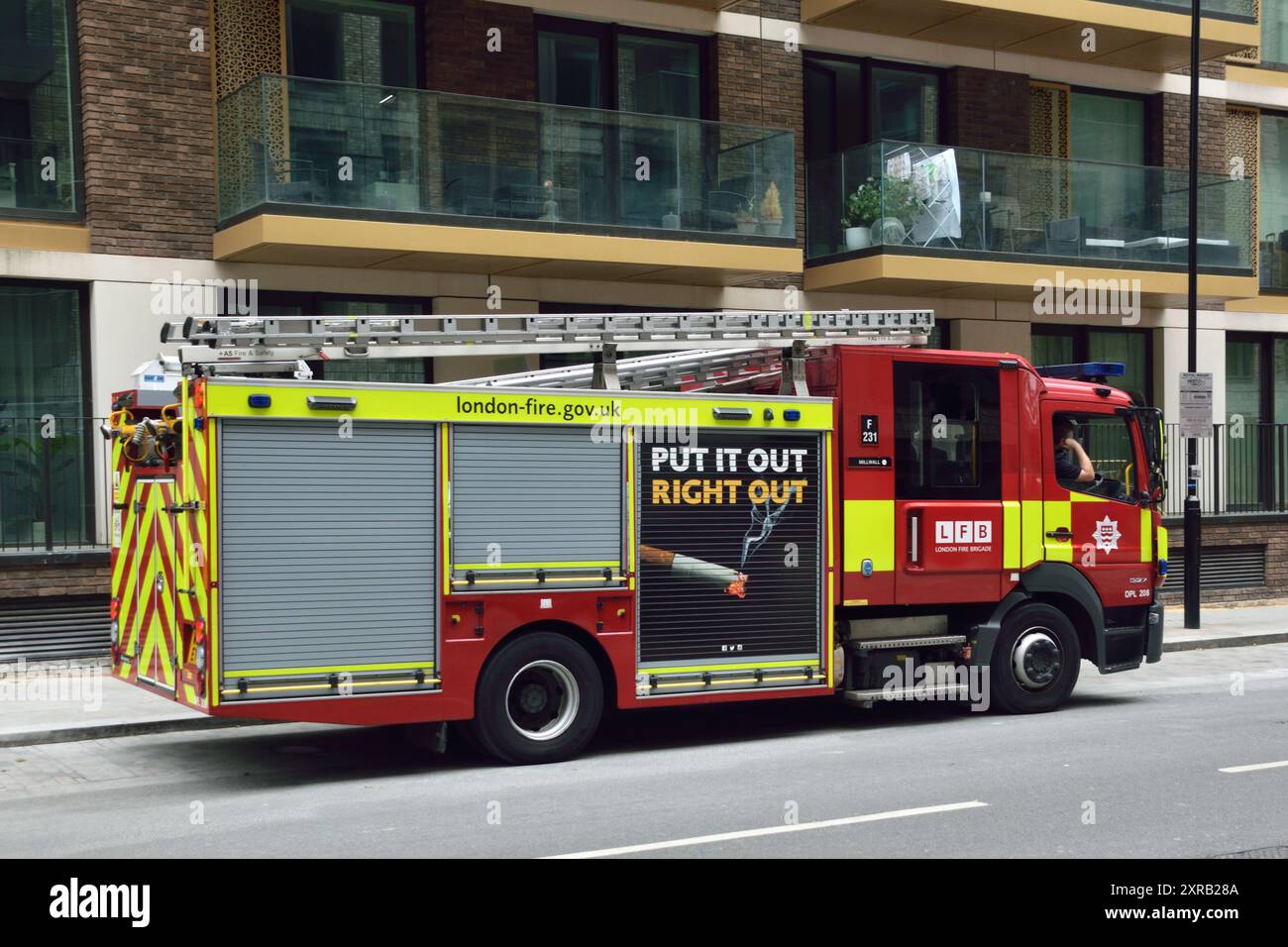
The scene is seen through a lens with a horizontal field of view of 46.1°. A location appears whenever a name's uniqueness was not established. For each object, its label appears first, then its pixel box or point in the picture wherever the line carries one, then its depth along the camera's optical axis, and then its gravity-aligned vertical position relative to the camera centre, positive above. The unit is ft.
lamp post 60.75 -1.72
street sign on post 60.23 +1.54
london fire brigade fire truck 30.60 -1.81
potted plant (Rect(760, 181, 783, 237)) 59.00 +9.02
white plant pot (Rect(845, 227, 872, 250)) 61.93 +8.46
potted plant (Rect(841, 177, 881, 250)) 61.87 +9.46
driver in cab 40.45 -0.42
